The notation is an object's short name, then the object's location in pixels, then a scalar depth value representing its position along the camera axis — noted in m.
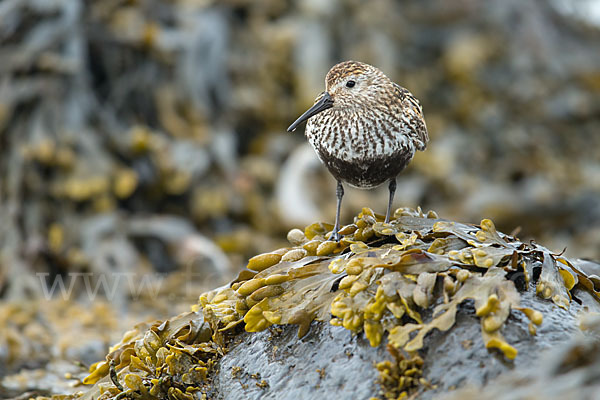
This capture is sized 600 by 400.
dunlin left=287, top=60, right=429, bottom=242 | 6.45
